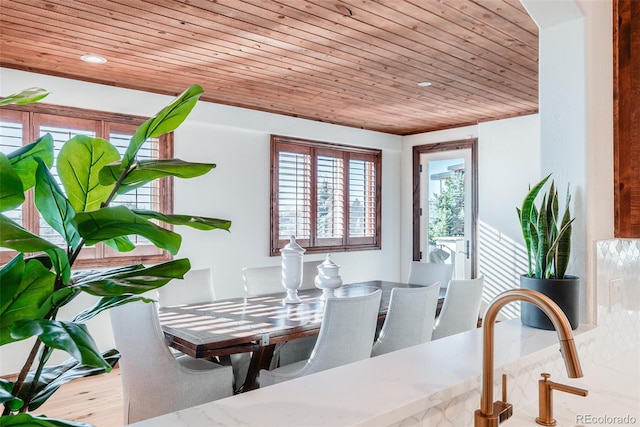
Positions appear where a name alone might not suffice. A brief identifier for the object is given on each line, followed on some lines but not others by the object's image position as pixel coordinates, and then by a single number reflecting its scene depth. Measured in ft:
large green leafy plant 1.61
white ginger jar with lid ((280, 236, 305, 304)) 10.88
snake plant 5.35
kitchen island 2.87
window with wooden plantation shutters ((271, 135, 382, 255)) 17.65
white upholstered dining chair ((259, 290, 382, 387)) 7.70
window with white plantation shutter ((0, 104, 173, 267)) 12.23
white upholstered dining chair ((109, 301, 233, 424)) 7.58
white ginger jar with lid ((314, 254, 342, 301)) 11.29
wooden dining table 7.95
